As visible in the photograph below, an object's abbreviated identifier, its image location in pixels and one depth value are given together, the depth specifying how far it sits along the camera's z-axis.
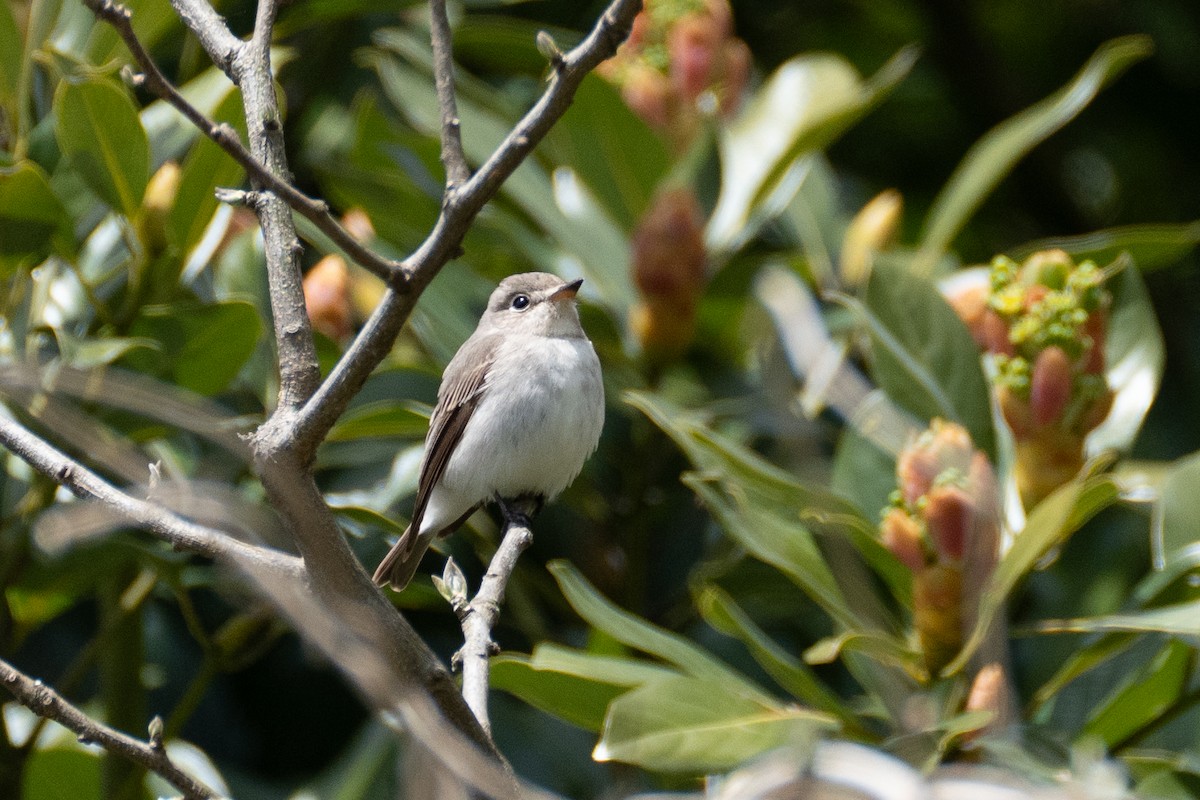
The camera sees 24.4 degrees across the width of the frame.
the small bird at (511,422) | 6.12
